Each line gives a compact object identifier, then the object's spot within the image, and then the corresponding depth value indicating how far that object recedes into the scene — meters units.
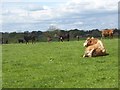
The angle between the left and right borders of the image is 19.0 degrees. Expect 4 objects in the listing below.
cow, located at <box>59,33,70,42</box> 73.18
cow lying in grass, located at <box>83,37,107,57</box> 27.56
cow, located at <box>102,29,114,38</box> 69.47
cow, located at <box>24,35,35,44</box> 70.05
